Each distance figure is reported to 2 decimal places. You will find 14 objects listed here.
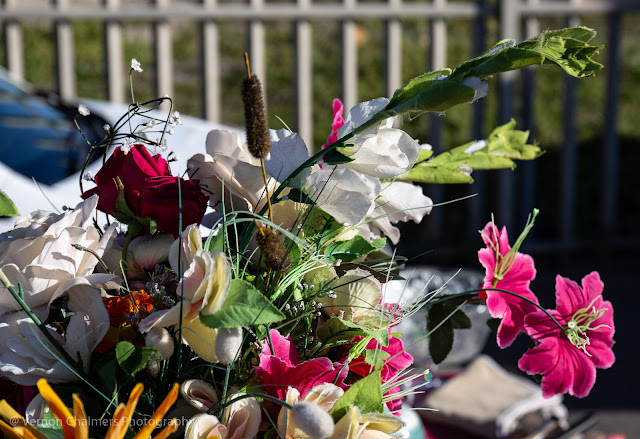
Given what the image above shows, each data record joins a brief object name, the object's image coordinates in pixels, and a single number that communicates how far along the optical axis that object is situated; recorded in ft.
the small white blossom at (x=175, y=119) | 6.32
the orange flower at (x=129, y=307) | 6.08
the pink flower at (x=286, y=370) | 6.00
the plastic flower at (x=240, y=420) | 5.95
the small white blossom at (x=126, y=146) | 6.22
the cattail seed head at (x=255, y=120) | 5.99
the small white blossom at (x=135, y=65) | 6.24
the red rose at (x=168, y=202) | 6.12
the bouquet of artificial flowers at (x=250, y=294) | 5.89
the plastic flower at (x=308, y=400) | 5.92
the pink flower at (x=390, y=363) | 6.23
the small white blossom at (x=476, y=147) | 6.89
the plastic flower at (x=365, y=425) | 5.92
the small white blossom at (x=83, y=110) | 6.17
